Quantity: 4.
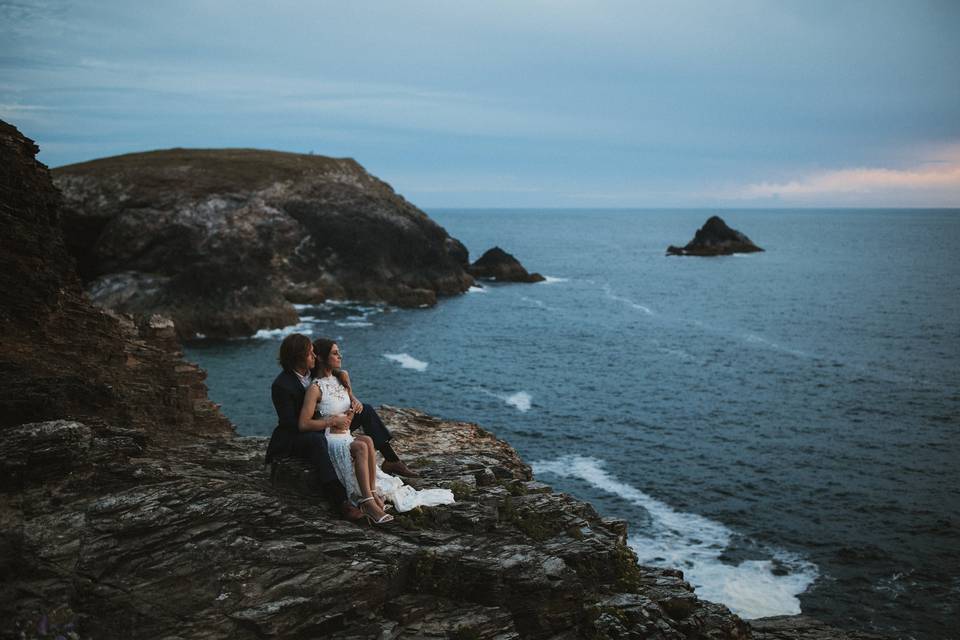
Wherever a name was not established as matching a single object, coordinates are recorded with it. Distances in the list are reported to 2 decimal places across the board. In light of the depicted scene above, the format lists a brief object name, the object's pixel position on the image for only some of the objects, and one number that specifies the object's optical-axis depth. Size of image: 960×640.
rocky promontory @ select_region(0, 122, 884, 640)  10.41
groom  12.48
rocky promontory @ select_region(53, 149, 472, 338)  70.62
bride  12.45
